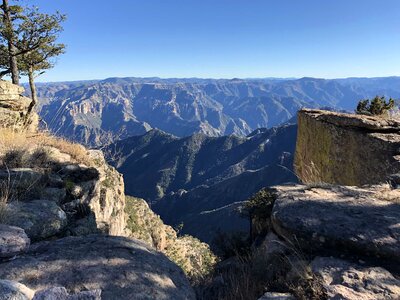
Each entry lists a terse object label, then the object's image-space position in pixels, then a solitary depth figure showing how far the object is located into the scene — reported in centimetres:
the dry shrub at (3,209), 554
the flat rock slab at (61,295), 363
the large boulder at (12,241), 451
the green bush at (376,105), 1877
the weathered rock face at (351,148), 1040
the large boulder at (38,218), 584
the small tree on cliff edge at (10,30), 2605
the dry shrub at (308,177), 1175
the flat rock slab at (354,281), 389
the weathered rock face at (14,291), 345
